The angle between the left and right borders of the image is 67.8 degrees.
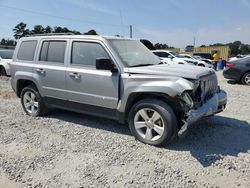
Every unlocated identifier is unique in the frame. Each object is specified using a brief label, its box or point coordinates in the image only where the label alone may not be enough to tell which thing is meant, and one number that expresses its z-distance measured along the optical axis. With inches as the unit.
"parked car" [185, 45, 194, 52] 1298.1
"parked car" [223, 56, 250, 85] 312.9
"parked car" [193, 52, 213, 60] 866.0
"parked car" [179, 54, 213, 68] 564.2
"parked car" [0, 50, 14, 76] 380.5
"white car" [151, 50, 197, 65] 543.0
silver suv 117.7
